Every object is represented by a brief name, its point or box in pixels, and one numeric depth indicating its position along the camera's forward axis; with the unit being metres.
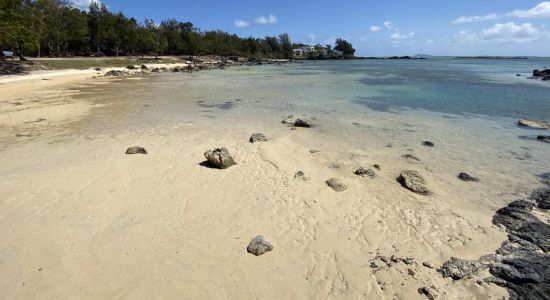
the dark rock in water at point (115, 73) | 45.37
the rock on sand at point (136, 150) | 11.54
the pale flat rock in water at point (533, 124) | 17.31
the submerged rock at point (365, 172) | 10.16
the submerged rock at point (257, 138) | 13.47
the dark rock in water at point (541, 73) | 53.57
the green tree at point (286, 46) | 174.25
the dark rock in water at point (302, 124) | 16.34
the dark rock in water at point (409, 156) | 12.02
